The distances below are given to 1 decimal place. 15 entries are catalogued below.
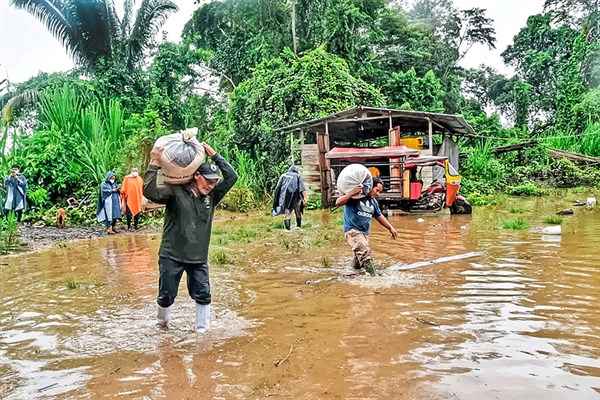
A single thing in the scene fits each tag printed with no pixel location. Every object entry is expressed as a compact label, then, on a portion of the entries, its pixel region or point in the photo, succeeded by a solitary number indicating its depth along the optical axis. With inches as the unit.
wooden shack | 650.2
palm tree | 820.0
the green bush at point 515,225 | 396.5
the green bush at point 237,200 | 671.1
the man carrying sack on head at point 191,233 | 164.4
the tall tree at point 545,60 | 1136.2
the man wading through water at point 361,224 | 241.6
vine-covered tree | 793.6
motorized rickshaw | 550.0
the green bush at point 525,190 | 813.9
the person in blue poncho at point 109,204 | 494.9
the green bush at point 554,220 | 413.7
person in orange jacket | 507.8
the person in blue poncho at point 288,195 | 455.5
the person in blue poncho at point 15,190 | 528.1
